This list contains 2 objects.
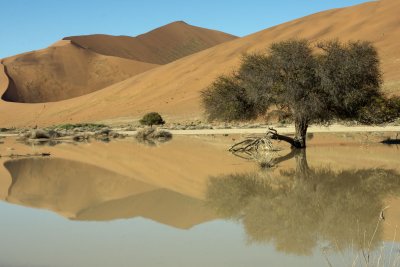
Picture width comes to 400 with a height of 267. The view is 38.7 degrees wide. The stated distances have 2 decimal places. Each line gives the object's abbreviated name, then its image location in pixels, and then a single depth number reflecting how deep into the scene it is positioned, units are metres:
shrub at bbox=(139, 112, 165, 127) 52.22
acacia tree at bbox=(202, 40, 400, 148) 22.69
